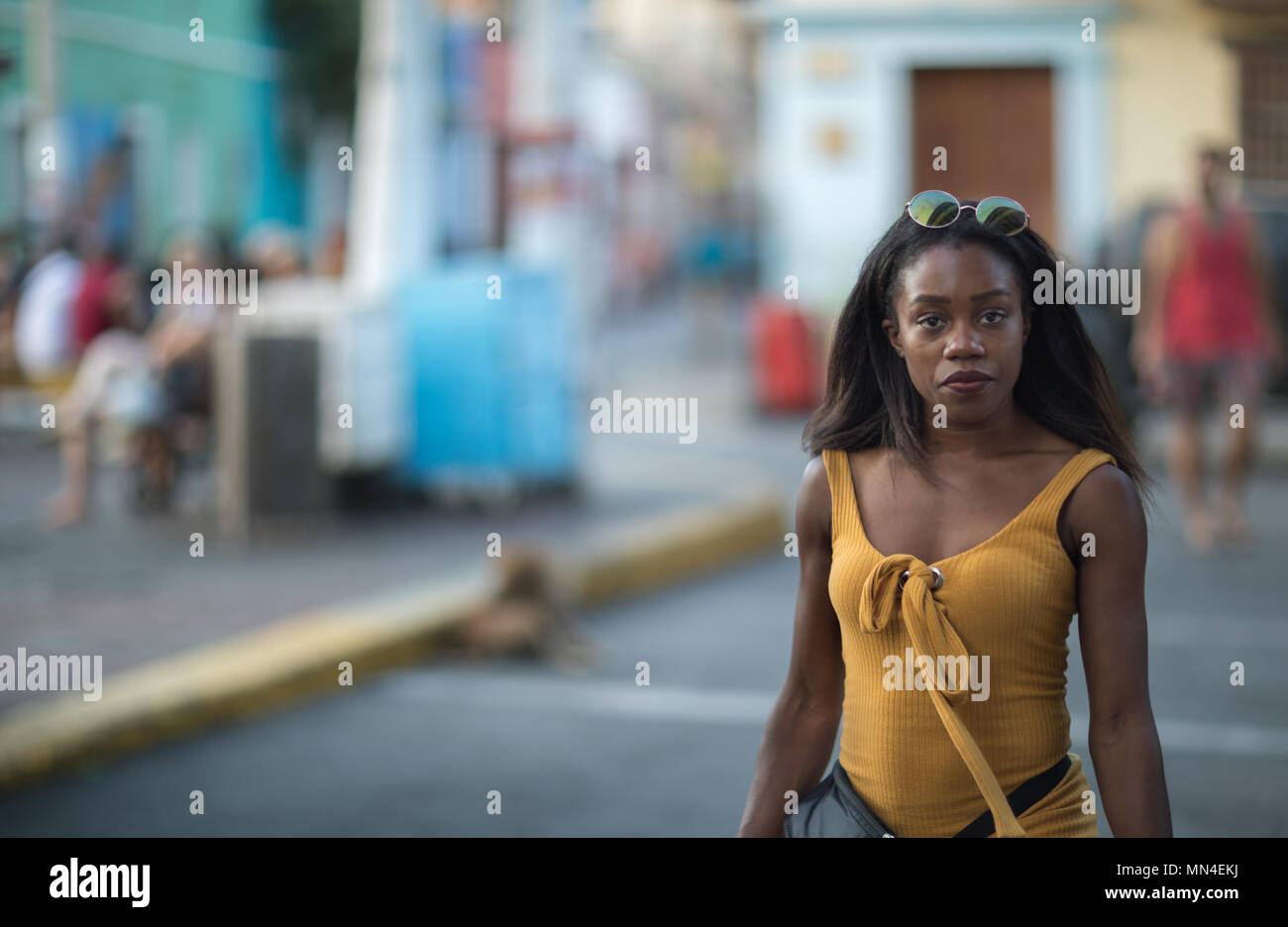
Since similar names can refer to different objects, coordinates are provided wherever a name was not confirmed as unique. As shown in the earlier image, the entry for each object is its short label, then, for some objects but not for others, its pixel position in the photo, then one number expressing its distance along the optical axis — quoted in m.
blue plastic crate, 11.50
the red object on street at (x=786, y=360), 17.83
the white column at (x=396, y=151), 11.70
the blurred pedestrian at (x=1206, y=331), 9.90
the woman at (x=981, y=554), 2.35
